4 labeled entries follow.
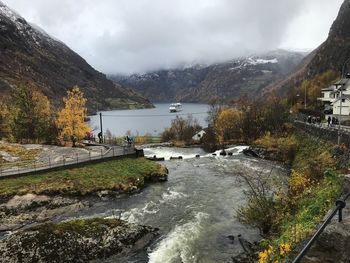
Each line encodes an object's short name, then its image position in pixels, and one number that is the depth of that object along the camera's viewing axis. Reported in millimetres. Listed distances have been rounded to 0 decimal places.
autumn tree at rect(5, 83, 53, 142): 67625
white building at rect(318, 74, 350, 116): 88938
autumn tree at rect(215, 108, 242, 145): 98219
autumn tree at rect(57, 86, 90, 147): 63000
